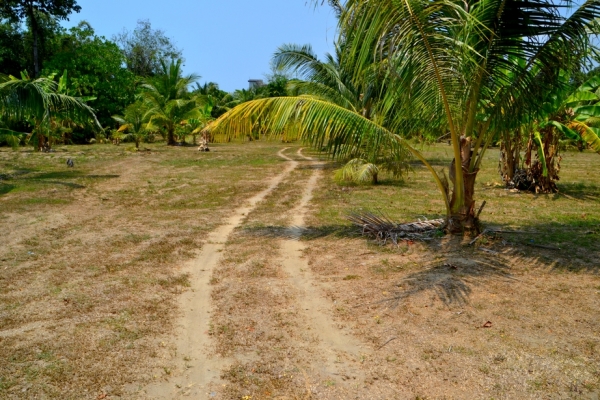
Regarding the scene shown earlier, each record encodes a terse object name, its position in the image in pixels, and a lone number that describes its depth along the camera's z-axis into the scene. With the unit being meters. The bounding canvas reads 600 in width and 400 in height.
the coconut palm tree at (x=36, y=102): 12.61
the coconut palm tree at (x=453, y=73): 5.75
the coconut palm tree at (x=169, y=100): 26.80
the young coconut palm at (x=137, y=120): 25.03
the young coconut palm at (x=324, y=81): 16.56
